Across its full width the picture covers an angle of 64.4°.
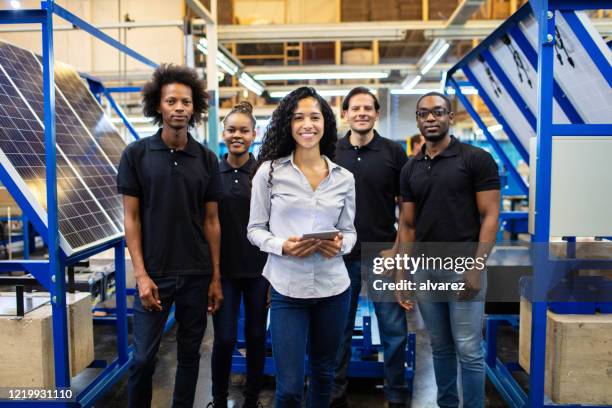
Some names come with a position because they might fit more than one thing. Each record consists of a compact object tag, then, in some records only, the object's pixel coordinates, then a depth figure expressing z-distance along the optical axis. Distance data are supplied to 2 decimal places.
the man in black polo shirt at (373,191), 2.78
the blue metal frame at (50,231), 2.26
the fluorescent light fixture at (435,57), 5.92
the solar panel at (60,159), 2.53
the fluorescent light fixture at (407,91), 8.57
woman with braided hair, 2.56
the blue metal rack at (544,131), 2.28
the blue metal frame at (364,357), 3.26
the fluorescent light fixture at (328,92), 8.88
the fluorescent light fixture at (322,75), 6.90
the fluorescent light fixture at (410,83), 7.97
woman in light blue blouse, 1.92
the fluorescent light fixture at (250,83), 6.92
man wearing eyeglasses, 2.34
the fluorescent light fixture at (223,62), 4.89
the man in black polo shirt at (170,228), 2.28
